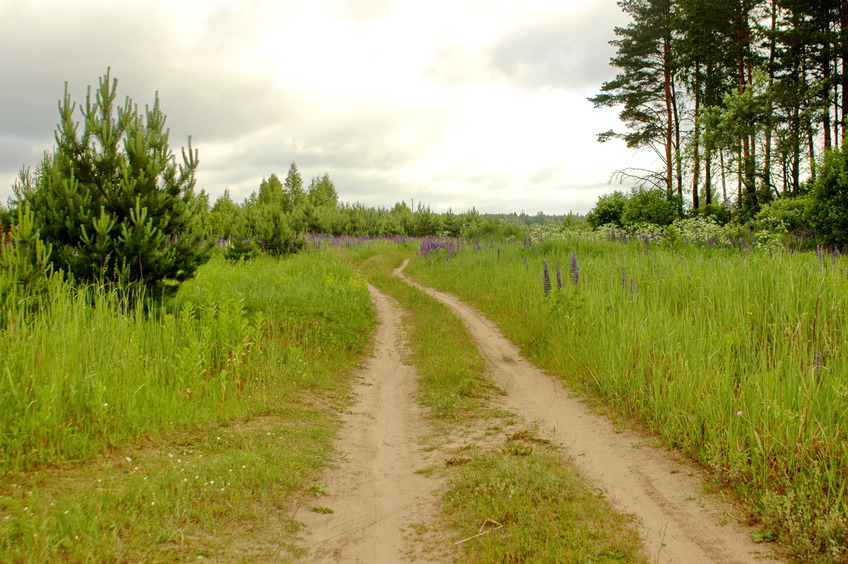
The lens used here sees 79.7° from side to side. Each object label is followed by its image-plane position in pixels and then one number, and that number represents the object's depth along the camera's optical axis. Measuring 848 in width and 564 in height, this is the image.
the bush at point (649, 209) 25.94
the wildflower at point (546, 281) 9.73
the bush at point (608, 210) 29.83
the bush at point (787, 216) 14.69
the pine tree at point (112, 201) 7.42
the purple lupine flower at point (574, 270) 9.47
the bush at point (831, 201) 13.33
